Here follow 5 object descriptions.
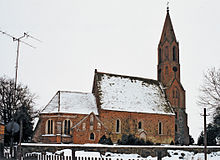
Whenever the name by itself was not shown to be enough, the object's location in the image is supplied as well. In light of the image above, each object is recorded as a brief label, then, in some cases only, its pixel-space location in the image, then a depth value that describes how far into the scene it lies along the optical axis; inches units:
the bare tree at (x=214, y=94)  1161.1
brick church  1584.6
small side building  1560.0
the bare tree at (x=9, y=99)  1718.8
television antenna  453.8
